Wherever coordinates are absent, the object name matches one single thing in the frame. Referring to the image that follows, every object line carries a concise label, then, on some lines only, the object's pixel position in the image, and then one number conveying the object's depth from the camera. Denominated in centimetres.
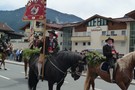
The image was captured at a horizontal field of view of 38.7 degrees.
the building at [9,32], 5594
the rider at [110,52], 661
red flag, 725
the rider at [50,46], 604
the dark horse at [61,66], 556
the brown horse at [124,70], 638
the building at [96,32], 3746
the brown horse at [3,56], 1326
